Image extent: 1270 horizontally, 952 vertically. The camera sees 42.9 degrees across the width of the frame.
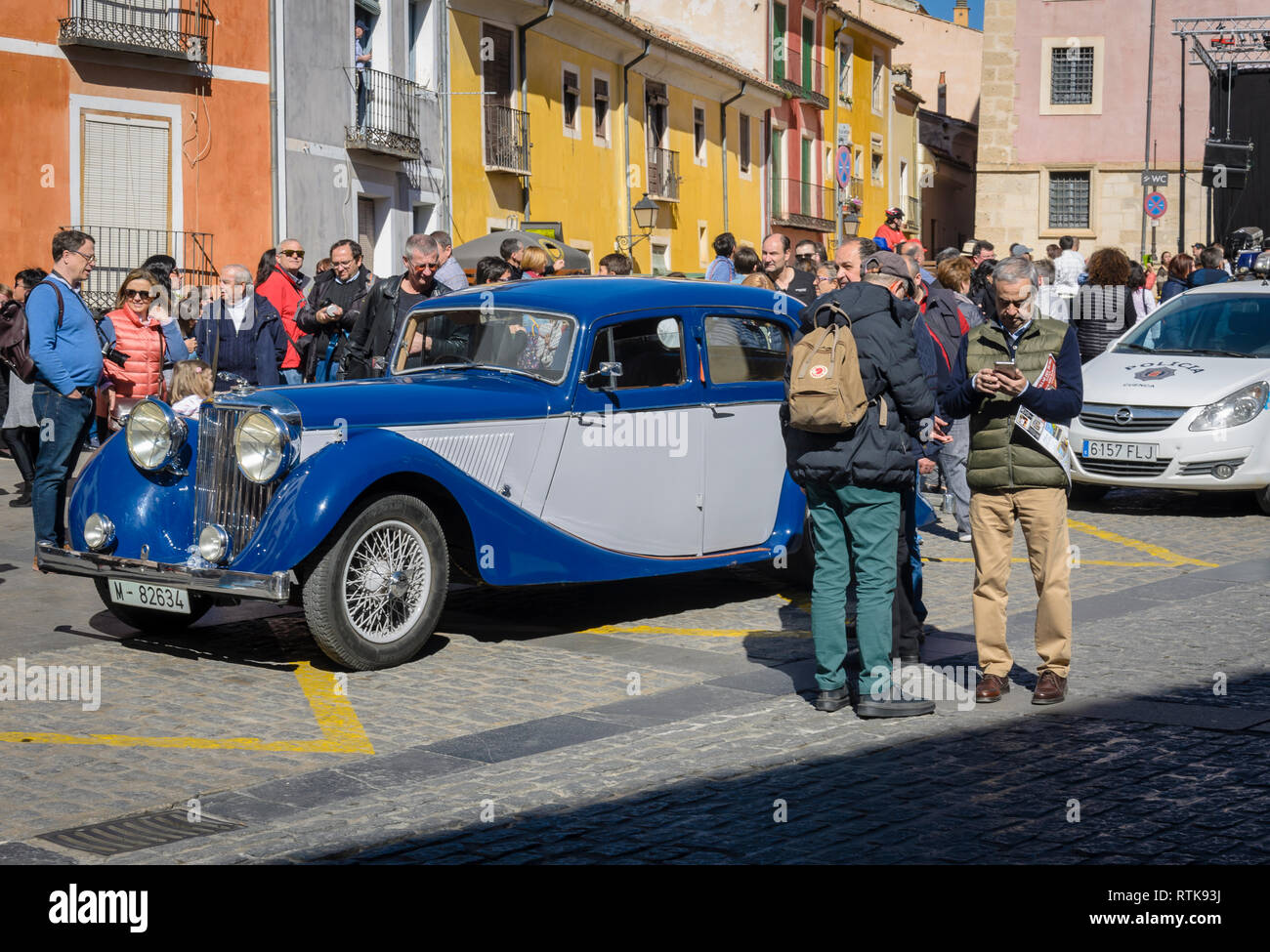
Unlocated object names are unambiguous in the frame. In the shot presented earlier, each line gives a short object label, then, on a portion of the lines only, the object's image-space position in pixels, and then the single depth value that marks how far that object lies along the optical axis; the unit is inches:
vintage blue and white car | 294.5
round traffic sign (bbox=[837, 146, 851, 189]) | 876.2
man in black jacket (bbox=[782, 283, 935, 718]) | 257.9
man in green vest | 263.3
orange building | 736.3
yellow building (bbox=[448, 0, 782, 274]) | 1043.3
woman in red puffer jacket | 450.6
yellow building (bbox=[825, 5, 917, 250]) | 1948.8
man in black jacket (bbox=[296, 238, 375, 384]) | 462.9
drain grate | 198.1
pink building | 1840.6
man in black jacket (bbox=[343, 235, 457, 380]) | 414.0
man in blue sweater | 391.2
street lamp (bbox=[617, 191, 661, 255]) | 1237.7
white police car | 498.9
